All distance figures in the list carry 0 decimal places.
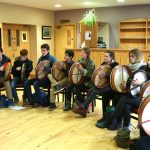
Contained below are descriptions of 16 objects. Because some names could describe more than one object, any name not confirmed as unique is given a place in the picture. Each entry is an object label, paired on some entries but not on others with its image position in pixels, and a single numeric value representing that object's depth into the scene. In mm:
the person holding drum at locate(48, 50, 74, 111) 3706
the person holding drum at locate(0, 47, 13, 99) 3886
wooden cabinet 5762
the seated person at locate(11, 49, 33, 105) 3991
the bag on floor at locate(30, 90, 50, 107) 3945
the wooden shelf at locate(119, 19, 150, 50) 6528
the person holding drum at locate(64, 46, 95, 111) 3515
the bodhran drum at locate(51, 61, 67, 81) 3693
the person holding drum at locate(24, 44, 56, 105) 3810
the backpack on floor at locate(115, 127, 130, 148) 2466
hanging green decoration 5805
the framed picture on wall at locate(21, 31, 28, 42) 7049
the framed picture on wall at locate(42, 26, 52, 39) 7393
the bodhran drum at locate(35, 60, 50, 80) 3792
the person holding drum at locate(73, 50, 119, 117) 3163
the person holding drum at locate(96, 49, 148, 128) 2616
